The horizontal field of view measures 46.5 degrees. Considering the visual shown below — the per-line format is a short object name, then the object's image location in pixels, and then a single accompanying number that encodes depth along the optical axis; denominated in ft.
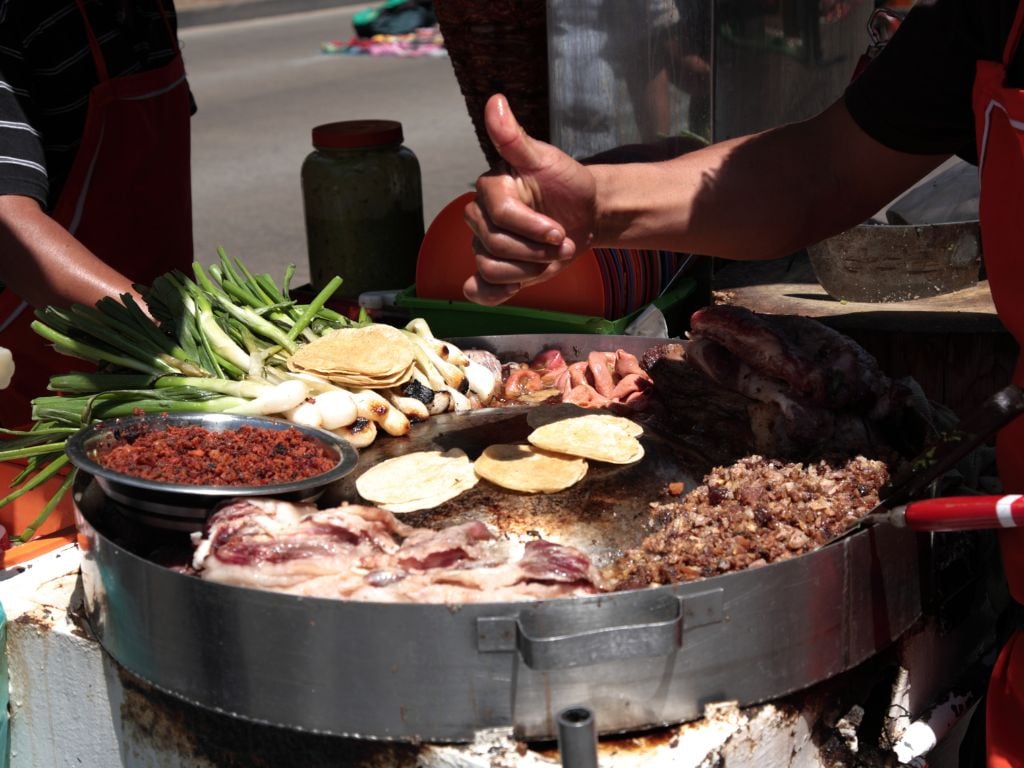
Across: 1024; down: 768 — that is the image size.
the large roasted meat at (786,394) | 8.46
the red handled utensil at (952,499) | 6.29
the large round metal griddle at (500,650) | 6.14
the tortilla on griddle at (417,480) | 8.18
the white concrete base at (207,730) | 6.49
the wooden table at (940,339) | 12.00
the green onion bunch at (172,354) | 9.31
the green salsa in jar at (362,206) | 14.25
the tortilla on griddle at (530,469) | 8.29
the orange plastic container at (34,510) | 10.57
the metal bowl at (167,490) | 7.36
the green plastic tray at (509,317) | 11.85
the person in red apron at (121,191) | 11.98
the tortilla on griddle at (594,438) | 8.63
